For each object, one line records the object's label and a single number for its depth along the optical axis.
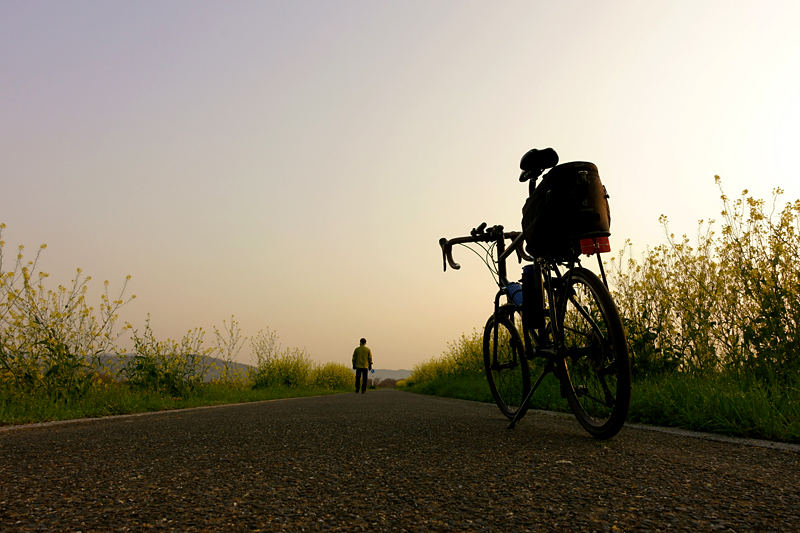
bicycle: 2.93
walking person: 17.30
